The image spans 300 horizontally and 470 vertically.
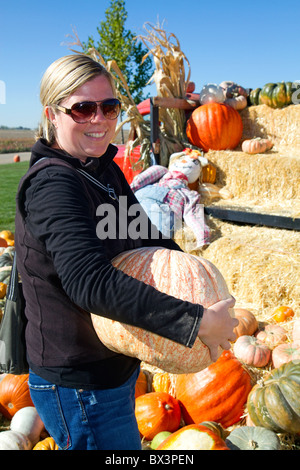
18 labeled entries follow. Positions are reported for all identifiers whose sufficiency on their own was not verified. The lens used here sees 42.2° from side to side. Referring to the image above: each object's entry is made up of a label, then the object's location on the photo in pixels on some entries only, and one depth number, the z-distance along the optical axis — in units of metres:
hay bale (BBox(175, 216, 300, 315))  4.34
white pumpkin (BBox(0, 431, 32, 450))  2.41
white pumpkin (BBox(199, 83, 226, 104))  7.08
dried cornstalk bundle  6.93
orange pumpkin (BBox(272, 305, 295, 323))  3.94
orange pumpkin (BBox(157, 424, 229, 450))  1.87
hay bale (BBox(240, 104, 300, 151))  6.96
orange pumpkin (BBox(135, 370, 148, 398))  3.01
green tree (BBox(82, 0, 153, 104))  17.02
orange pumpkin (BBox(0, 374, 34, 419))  2.93
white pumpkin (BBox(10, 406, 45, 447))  2.60
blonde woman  1.09
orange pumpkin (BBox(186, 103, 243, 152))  6.86
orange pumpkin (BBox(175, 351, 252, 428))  2.69
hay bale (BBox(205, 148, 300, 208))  5.98
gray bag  1.54
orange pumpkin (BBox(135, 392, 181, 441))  2.60
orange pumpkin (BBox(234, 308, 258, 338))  3.60
